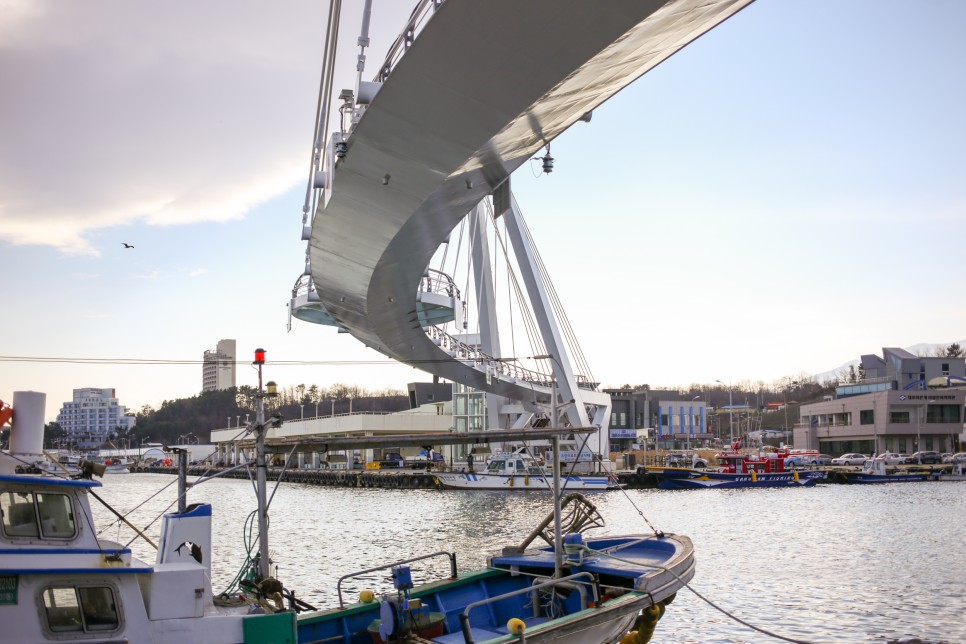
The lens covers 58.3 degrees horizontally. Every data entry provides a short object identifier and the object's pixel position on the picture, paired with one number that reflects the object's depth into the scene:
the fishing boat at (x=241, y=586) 10.30
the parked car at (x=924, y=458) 90.69
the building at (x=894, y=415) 98.88
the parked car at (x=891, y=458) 89.81
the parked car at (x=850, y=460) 92.56
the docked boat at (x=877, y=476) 75.88
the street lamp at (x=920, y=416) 97.88
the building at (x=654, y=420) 115.00
